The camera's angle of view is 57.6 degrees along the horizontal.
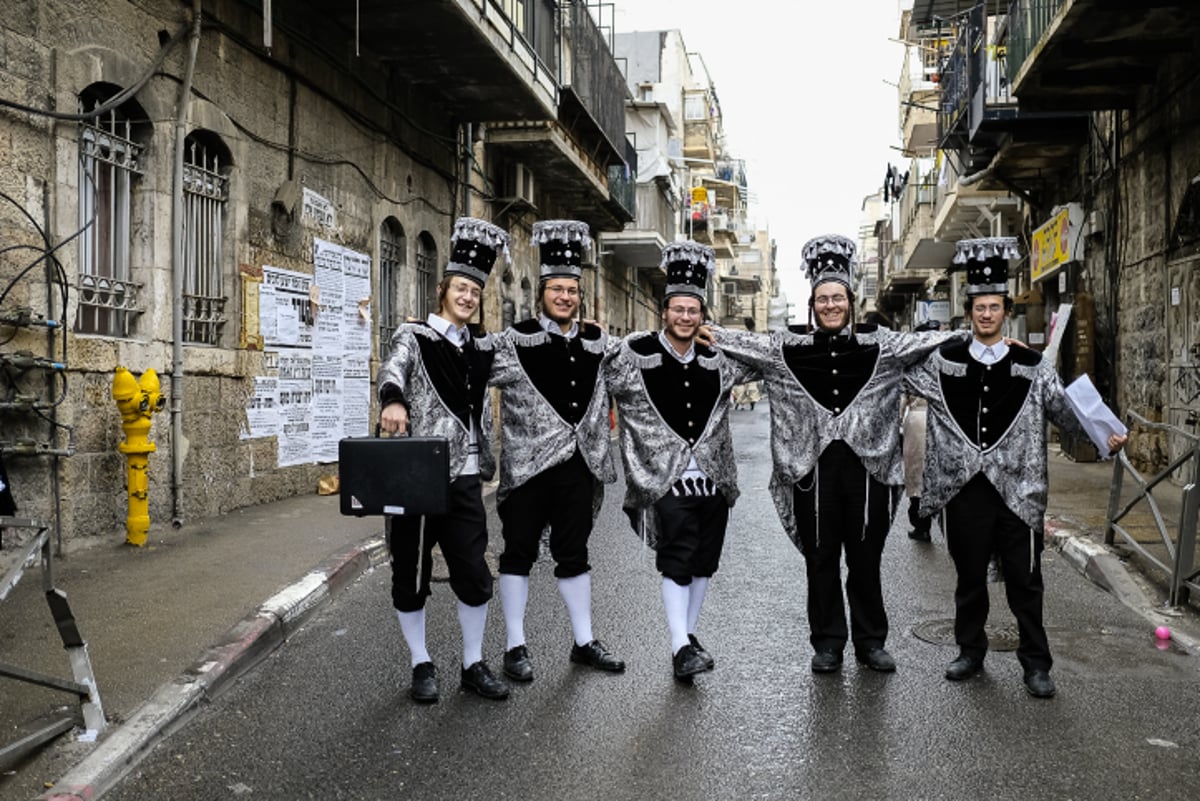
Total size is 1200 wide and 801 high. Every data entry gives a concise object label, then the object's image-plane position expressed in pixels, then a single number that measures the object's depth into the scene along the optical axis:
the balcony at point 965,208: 22.11
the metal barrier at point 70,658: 3.87
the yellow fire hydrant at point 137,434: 7.56
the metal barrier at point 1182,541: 6.20
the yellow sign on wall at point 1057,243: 15.72
